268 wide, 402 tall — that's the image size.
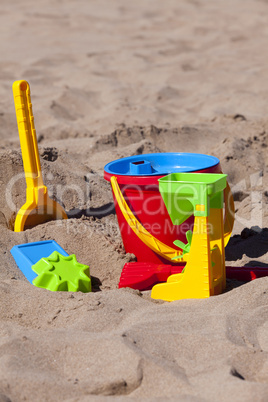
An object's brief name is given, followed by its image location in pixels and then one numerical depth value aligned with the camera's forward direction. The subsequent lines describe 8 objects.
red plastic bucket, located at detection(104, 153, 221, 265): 1.66
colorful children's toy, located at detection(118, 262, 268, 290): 1.62
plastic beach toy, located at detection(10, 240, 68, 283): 1.65
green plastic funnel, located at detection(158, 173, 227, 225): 1.53
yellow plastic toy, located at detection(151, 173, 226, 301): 1.54
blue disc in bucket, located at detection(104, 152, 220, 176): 1.73
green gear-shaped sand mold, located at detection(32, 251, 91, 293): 1.60
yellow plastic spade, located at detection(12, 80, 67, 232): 1.76
